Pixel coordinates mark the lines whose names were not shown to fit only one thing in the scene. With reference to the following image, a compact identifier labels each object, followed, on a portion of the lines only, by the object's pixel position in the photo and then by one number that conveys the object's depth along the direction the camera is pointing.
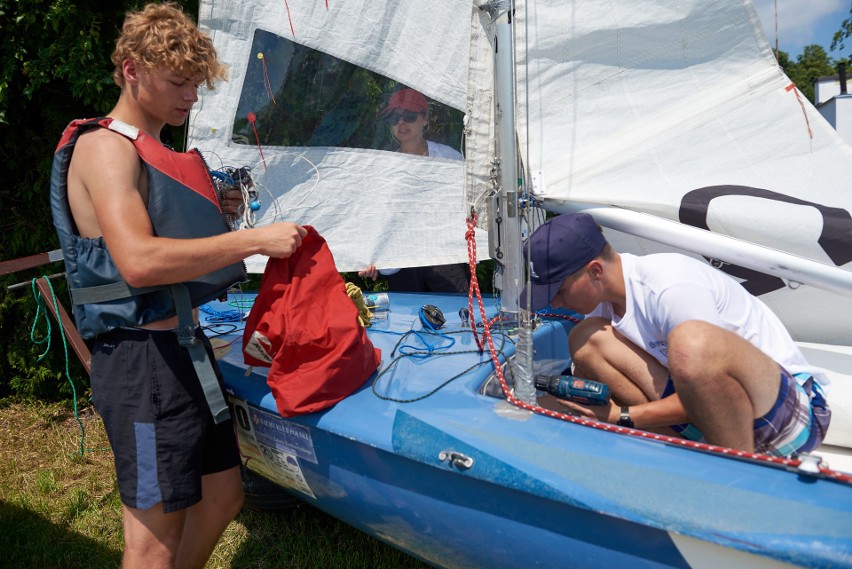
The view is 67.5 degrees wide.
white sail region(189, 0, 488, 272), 2.56
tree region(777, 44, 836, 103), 33.94
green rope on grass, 2.66
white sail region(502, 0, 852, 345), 2.05
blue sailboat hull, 1.17
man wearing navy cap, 1.46
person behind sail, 2.68
